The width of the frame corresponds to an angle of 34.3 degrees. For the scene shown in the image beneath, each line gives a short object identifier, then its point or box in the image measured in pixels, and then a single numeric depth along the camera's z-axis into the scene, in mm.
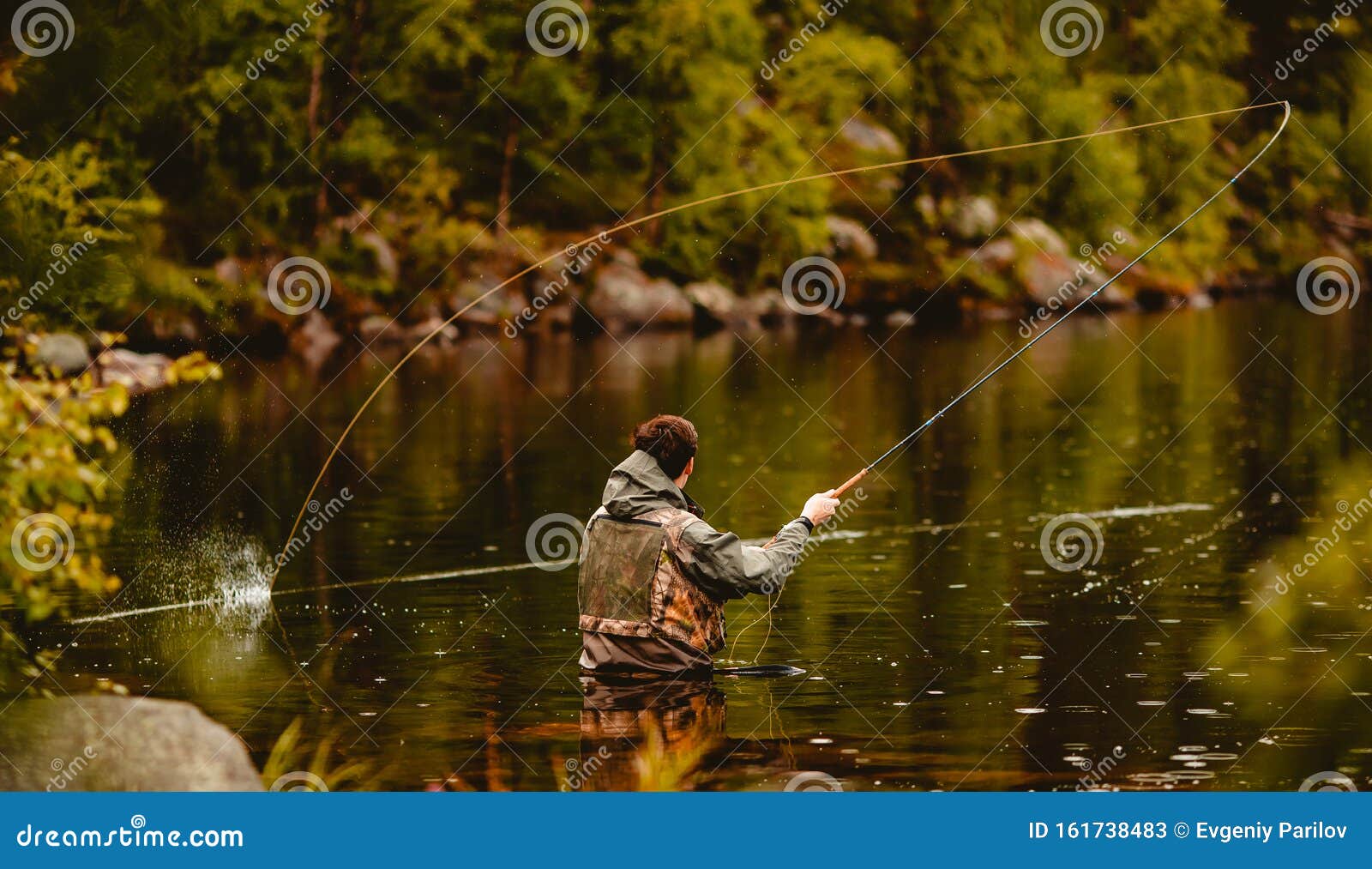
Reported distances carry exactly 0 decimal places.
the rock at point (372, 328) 45250
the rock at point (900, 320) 53781
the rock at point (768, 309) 53366
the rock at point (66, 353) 32812
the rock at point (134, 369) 34188
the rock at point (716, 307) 52406
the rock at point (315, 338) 42688
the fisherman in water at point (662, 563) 10195
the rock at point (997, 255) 57500
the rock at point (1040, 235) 58438
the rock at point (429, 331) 45500
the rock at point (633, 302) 50875
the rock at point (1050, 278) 57344
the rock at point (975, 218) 60219
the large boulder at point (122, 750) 8341
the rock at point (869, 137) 58531
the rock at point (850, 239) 56688
